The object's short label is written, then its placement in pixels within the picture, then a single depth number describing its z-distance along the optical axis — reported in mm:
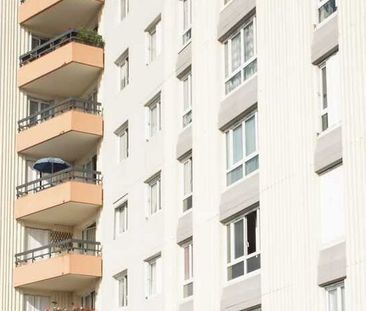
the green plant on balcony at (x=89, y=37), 43000
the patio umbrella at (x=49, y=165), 42156
